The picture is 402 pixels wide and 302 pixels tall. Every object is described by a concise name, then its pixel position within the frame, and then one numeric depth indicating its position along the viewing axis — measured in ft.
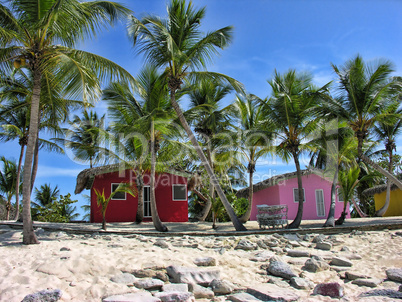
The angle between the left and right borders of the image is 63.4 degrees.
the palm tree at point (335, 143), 40.73
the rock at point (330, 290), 14.98
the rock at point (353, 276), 17.29
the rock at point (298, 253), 22.06
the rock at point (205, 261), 18.98
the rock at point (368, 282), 16.39
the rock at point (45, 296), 12.90
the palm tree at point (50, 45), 22.90
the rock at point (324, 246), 24.48
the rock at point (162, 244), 23.64
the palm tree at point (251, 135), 43.38
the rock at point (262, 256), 20.59
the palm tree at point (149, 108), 38.14
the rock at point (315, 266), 18.78
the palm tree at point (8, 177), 68.28
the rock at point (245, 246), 23.93
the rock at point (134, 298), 13.17
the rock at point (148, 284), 15.24
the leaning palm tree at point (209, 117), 46.32
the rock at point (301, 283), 16.16
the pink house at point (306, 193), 60.59
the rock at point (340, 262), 19.86
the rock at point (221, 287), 15.34
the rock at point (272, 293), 14.35
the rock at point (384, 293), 14.66
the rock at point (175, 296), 13.84
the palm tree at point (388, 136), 56.52
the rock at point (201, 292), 14.87
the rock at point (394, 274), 16.93
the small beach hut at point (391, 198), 59.36
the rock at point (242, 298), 13.98
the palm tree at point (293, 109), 39.58
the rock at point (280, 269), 17.40
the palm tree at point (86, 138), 48.94
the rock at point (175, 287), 14.82
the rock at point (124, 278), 15.57
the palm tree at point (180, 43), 33.32
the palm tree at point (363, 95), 37.73
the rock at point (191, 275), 16.02
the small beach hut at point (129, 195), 50.49
